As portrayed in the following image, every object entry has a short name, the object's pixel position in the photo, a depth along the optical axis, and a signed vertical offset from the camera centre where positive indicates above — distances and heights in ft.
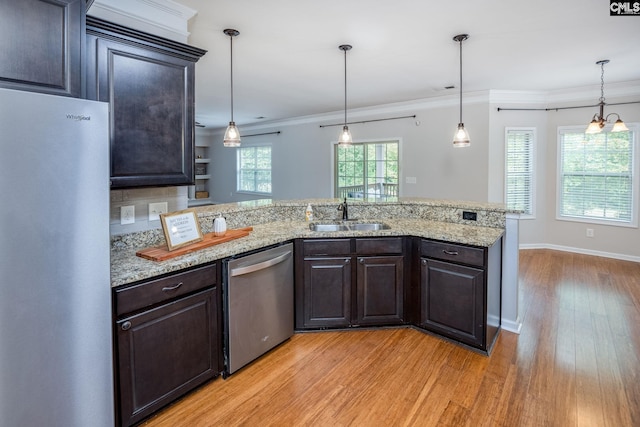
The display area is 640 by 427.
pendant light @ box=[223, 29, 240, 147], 11.21 +2.03
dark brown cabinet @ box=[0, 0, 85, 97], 4.78 +2.19
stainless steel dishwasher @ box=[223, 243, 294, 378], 7.45 -2.37
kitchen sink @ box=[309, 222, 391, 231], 10.80 -0.79
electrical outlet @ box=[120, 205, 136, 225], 7.33 -0.31
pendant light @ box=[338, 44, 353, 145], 12.01 +2.14
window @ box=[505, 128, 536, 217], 18.65 +1.79
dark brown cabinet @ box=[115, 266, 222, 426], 5.78 -2.55
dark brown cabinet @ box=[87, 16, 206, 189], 6.16 +1.89
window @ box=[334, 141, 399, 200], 22.16 +1.99
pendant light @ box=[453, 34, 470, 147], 11.20 +2.00
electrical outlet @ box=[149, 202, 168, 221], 7.89 -0.22
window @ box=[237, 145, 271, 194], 29.68 +2.71
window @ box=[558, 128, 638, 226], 16.79 +1.18
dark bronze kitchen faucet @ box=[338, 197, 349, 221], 11.09 -0.27
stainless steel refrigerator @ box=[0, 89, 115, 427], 4.37 -0.83
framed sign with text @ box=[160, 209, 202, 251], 7.04 -0.58
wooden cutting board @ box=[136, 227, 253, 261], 6.68 -0.99
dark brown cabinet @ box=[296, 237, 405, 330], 9.32 -2.19
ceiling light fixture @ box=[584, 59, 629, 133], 13.71 +3.07
